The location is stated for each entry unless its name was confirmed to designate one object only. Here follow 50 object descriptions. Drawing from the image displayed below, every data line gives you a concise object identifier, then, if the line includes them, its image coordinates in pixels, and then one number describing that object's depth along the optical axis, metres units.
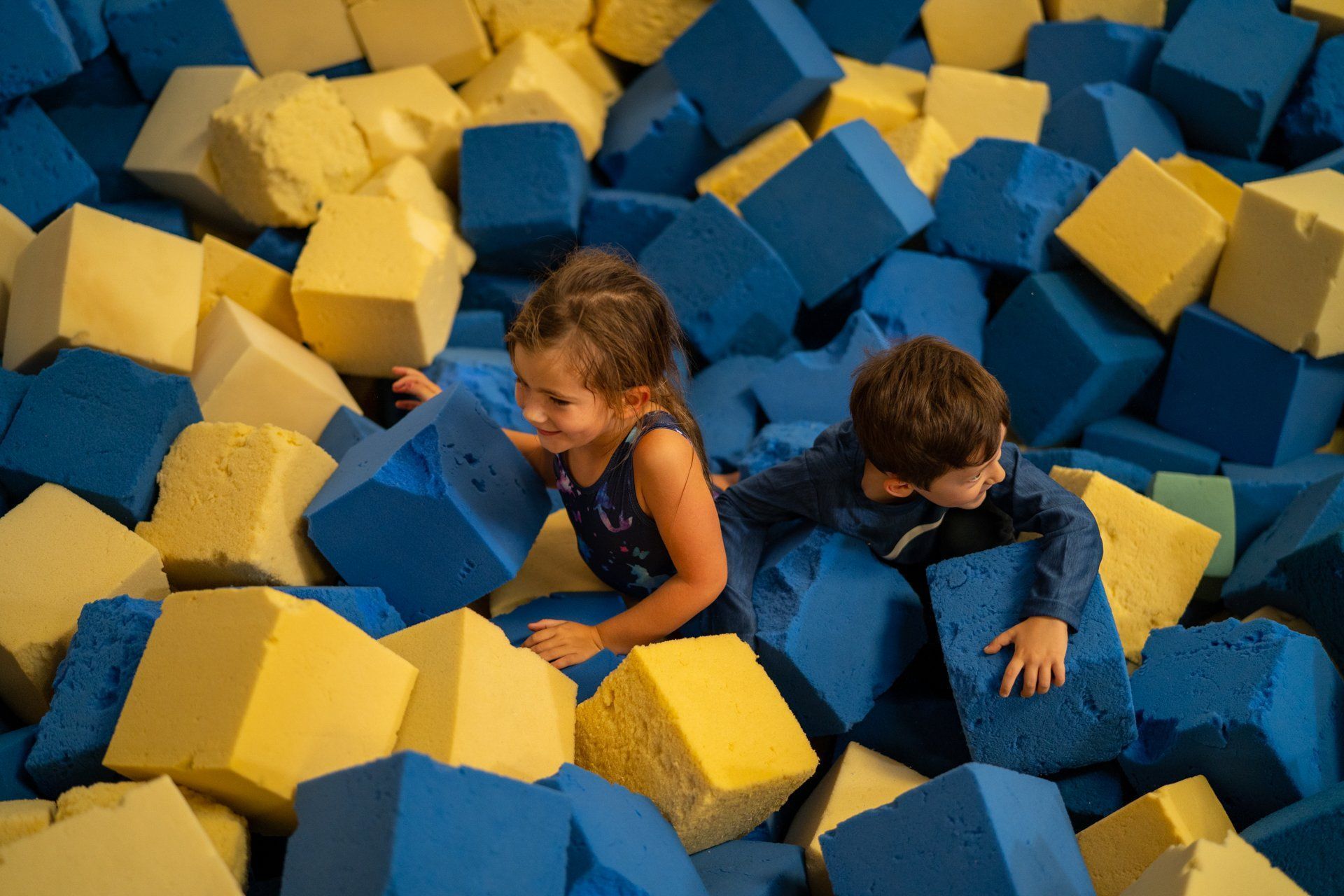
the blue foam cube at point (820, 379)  2.64
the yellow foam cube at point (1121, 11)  3.55
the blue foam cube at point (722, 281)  2.82
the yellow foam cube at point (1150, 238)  2.62
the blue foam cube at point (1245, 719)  1.73
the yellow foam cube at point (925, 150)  3.06
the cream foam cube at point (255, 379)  2.36
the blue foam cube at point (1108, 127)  3.10
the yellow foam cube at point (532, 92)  3.26
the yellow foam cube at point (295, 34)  3.12
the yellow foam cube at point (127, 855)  1.35
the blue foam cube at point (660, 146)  3.32
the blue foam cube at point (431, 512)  1.97
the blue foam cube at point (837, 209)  2.80
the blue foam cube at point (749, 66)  3.11
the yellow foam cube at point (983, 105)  3.29
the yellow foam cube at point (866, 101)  3.29
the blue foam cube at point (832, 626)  1.97
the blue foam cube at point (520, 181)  3.01
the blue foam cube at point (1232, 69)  3.06
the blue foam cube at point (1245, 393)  2.57
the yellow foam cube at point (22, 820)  1.46
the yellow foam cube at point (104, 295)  2.24
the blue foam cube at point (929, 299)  2.85
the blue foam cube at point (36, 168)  2.65
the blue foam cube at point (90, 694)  1.63
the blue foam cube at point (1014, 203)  2.87
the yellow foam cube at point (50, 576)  1.83
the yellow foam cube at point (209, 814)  1.49
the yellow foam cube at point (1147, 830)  1.64
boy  1.78
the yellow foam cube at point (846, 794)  1.77
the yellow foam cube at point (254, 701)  1.46
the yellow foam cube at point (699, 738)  1.66
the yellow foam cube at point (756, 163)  3.15
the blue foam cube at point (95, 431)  2.06
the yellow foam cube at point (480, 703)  1.60
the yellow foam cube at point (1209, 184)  2.95
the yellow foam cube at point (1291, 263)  2.41
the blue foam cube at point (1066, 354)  2.71
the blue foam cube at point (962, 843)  1.44
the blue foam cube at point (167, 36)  2.97
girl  1.85
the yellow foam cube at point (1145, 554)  2.16
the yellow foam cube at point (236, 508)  1.97
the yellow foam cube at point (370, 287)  2.57
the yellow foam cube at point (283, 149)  2.77
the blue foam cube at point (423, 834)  1.28
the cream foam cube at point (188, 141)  2.88
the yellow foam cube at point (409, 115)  3.12
